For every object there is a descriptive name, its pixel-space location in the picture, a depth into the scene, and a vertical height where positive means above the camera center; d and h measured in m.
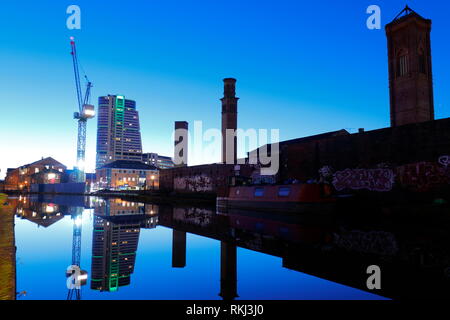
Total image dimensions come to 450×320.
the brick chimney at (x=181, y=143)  56.72 +7.97
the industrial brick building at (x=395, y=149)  14.73 +2.14
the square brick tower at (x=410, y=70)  30.08 +11.97
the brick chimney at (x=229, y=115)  40.88 +9.60
